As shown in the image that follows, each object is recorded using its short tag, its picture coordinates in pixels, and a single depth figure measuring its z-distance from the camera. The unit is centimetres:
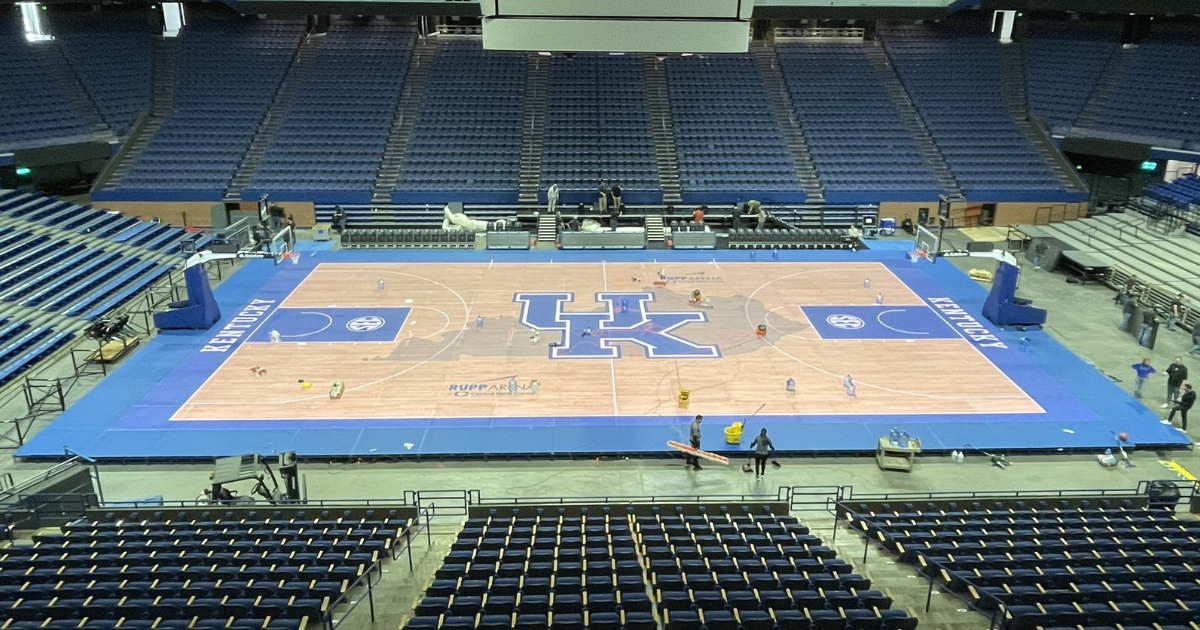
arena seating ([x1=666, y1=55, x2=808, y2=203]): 4244
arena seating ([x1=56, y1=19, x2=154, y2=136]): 4444
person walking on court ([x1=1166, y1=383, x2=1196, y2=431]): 2122
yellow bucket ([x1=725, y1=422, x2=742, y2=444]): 2062
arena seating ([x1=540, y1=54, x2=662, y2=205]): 4266
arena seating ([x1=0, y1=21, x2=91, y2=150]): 4012
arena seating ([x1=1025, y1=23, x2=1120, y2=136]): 4609
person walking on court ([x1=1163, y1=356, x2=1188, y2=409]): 2211
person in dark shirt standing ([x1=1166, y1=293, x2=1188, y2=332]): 2847
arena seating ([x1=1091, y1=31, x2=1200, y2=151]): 4159
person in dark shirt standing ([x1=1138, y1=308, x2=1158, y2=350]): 2639
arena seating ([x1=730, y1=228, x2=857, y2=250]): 3800
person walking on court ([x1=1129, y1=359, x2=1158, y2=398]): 2284
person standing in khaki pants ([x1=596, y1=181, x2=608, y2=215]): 4072
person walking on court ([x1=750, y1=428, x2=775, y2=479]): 1919
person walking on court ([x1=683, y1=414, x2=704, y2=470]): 1991
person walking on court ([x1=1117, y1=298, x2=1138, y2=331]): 2794
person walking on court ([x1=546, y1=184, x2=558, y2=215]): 4072
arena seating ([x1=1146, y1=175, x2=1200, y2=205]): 3675
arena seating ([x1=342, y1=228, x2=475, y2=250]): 3769
